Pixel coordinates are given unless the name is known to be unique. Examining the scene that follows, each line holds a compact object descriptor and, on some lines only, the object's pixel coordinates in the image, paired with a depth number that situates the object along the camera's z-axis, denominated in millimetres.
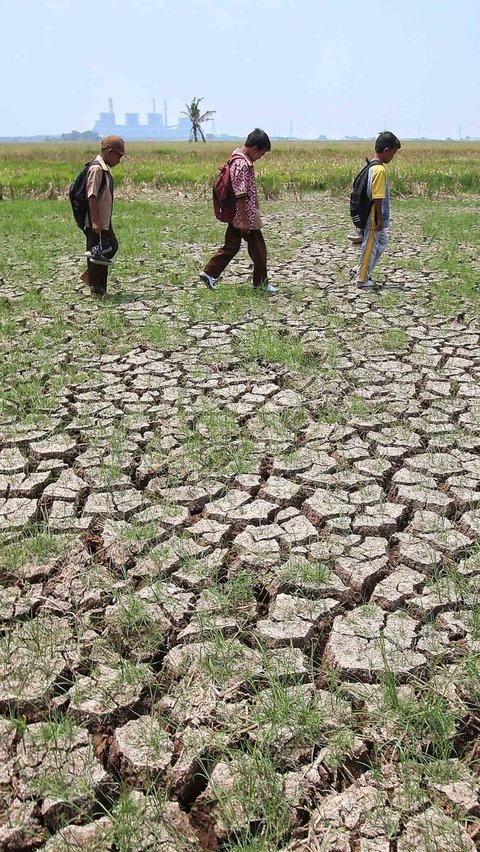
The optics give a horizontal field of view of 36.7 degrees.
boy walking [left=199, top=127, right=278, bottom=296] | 6258
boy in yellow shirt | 6477
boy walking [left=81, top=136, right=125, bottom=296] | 6371
